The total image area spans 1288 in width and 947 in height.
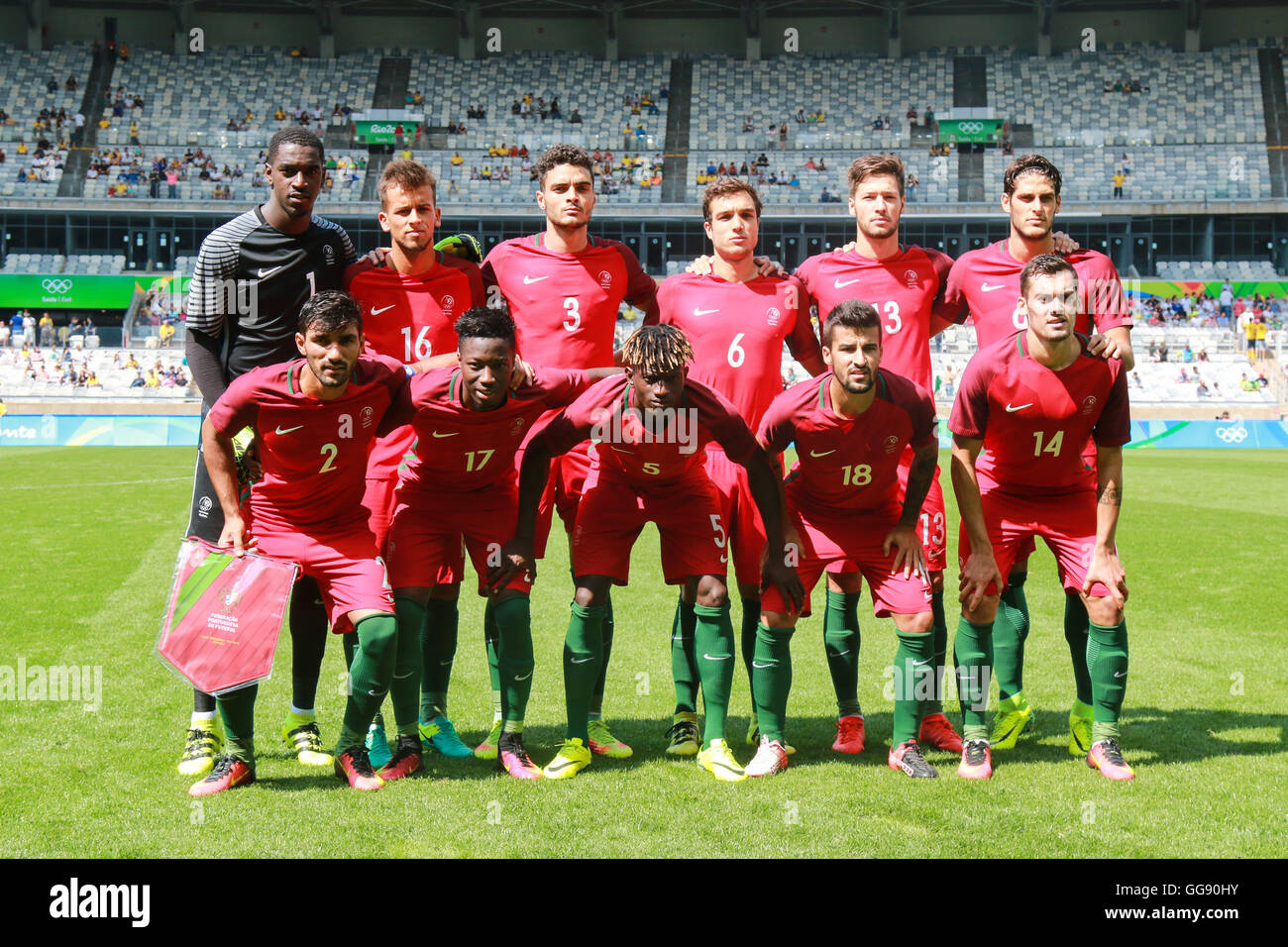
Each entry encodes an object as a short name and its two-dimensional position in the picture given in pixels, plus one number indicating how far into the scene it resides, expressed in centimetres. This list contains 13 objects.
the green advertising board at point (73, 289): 4053
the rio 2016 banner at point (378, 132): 4522
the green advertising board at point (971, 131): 4447
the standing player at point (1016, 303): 538
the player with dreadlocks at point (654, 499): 482
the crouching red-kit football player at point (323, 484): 465
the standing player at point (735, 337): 545
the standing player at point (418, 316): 540
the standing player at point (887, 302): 545
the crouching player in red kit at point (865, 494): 501
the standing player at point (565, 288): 559
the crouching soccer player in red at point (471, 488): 486
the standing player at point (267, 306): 509
